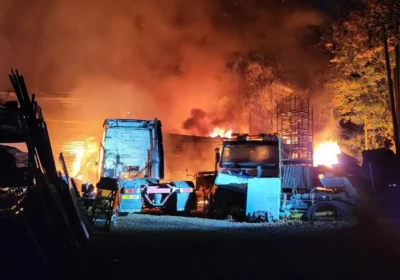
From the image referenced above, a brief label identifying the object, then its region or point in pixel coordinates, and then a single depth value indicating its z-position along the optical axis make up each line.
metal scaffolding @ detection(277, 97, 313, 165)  13.25
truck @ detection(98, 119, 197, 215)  14.22
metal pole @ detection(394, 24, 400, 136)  17.48
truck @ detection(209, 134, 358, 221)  11.41
